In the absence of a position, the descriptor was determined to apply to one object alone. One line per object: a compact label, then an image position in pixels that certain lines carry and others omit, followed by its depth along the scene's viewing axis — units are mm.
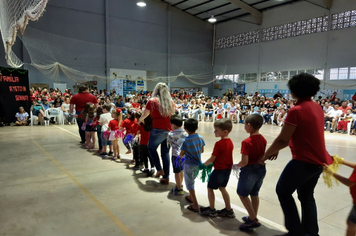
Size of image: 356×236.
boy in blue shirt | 2779
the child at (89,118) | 5848
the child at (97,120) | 5596
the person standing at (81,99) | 6188
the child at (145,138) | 4047
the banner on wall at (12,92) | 9898
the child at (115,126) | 5039
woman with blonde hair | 3543
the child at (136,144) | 4386
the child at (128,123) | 4746
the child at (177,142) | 3240
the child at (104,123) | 5318
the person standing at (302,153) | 1939
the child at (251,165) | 2303
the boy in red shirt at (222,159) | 2541
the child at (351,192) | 1865
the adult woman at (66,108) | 11072
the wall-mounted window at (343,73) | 15844
